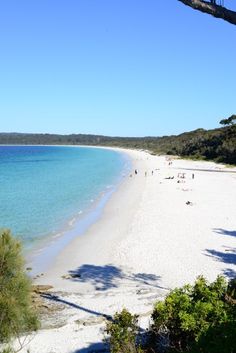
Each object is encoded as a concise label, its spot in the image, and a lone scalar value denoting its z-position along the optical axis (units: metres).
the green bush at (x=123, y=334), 6.70
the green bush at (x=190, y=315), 6.83
